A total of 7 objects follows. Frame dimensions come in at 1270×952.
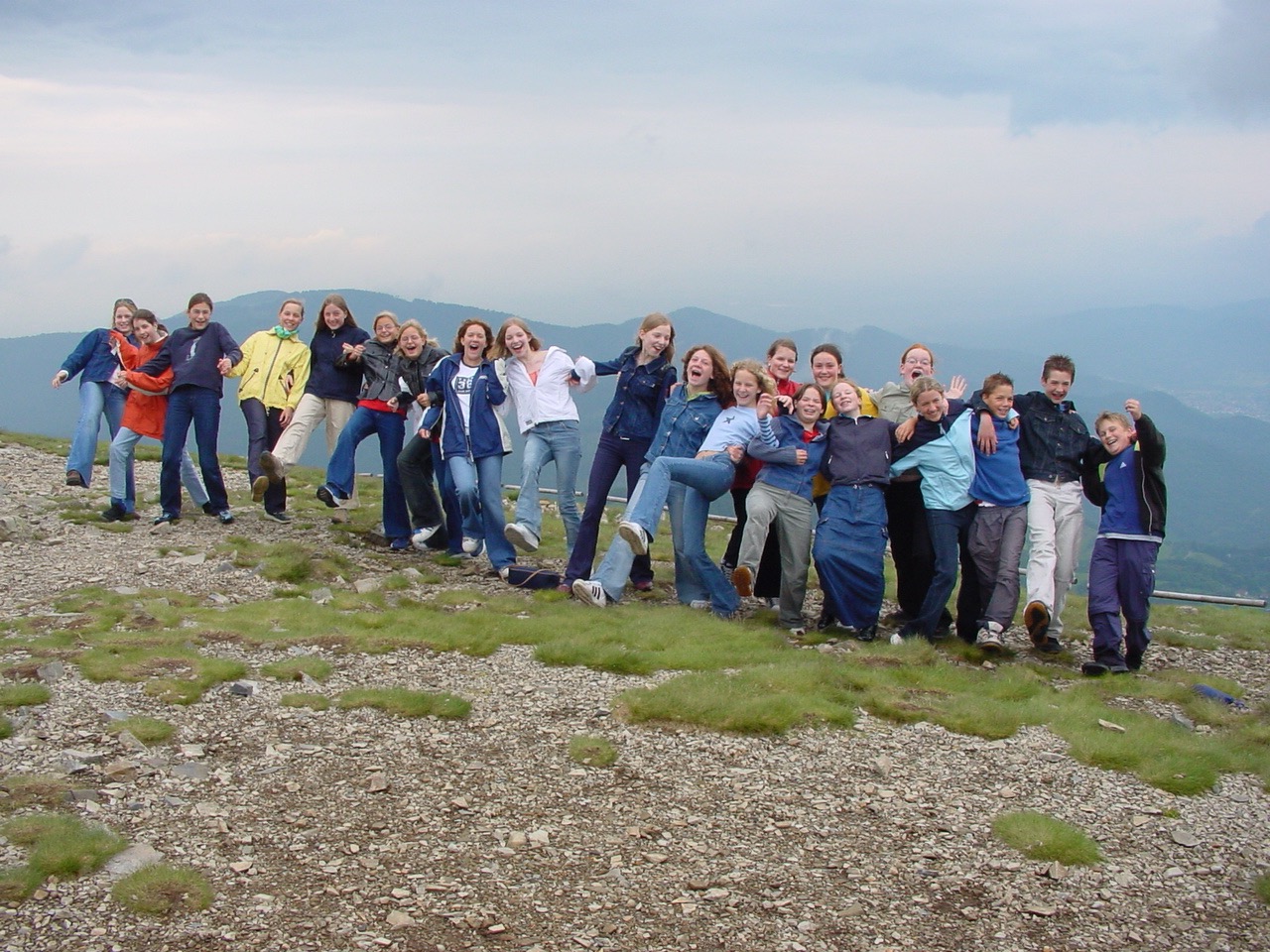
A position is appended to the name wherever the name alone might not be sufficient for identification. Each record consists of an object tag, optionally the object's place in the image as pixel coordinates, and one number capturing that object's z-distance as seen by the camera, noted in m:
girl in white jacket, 14.66
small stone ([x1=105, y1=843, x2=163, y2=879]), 6.98
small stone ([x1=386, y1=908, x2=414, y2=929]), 6.64
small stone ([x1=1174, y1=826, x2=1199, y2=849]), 8.25
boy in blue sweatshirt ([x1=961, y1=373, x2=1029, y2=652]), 13.17
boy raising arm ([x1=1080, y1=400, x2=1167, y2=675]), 12.87
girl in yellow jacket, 17.77
